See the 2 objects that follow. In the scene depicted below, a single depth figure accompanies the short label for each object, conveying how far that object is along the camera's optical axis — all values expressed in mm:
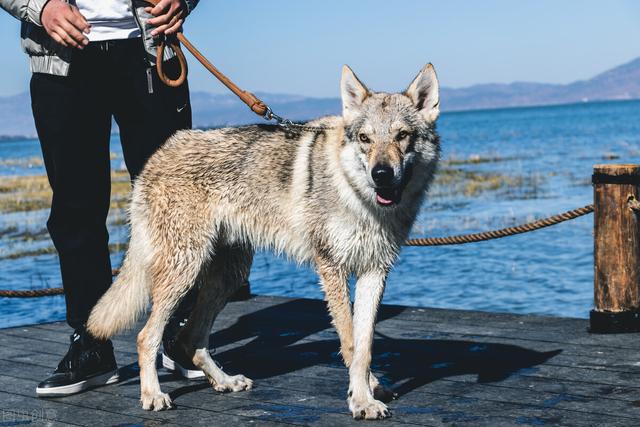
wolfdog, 4234
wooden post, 5609
